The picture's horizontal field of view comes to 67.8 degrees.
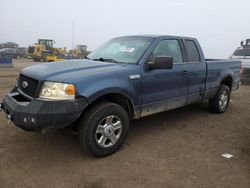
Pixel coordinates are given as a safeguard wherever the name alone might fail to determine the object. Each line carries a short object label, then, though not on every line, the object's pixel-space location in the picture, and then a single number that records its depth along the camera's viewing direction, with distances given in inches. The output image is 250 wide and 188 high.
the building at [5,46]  1808.8
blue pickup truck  92.0
